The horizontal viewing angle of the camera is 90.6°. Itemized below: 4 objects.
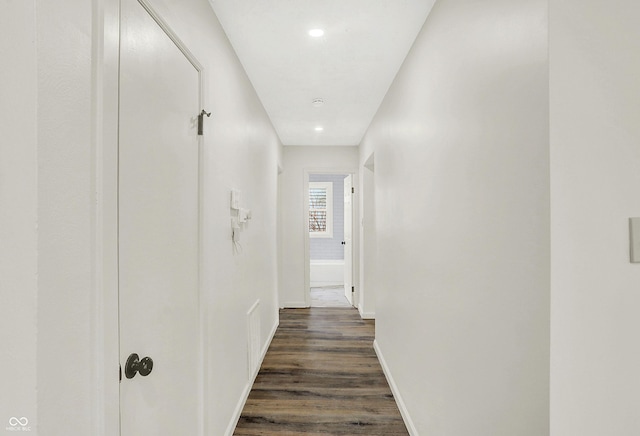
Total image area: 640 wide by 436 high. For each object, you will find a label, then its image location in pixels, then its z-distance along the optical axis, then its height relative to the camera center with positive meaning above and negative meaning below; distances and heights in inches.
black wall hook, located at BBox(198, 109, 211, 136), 57.7 +17.9
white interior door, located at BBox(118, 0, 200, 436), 35.9 -1.4
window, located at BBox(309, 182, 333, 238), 279.7 +8.4
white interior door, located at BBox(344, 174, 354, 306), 193.8 -7.7
